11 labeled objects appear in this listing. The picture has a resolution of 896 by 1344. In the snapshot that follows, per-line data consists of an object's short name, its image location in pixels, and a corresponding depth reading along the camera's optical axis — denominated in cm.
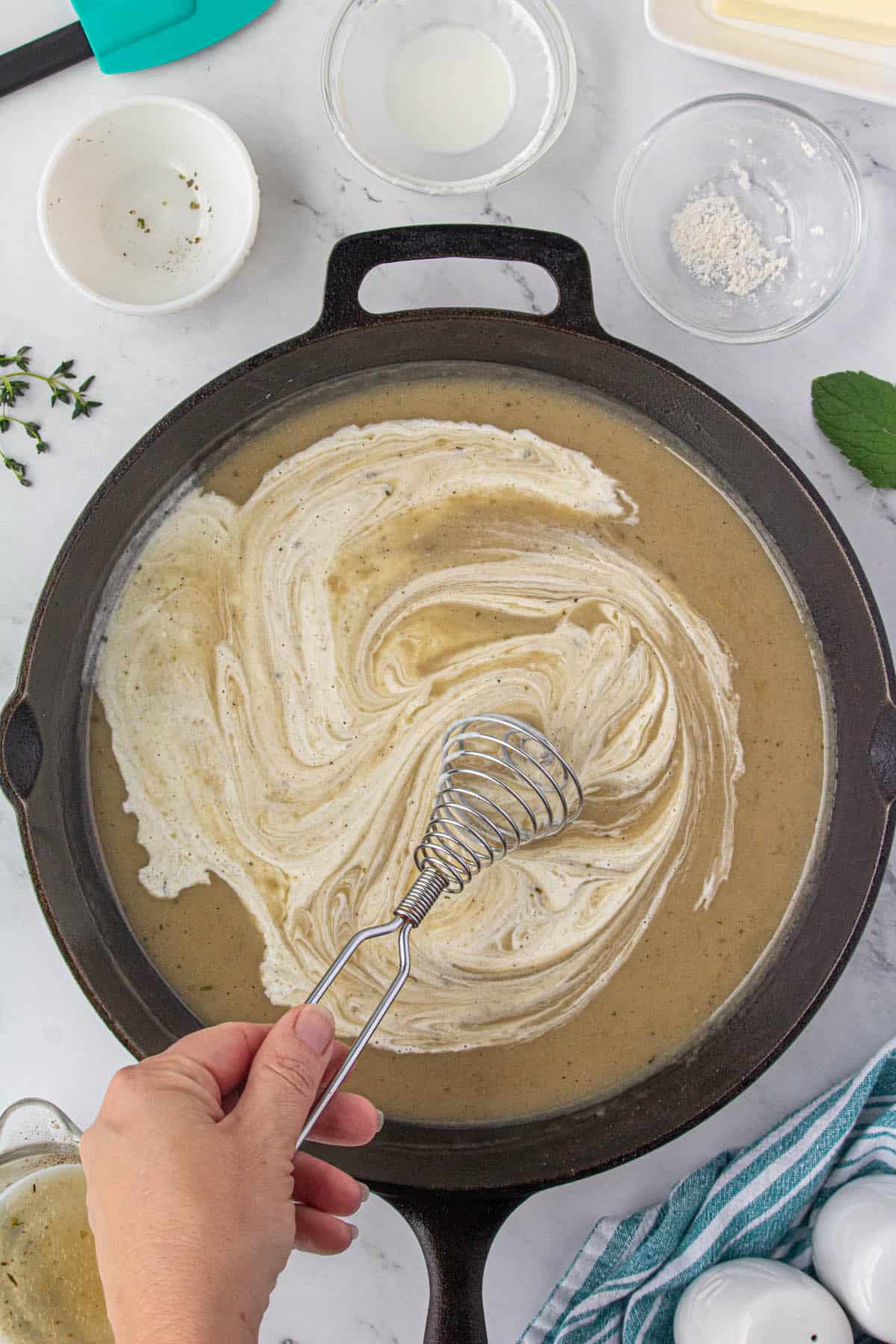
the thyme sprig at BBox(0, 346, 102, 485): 83
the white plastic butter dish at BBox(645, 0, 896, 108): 82
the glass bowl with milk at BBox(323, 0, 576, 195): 82
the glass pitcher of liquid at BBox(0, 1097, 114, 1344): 78
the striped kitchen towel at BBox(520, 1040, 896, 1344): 80
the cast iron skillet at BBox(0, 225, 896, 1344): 79
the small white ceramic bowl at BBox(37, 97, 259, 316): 81
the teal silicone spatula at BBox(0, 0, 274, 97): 82
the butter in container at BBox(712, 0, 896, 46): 81
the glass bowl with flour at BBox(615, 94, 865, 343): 83
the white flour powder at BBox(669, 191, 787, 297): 83
